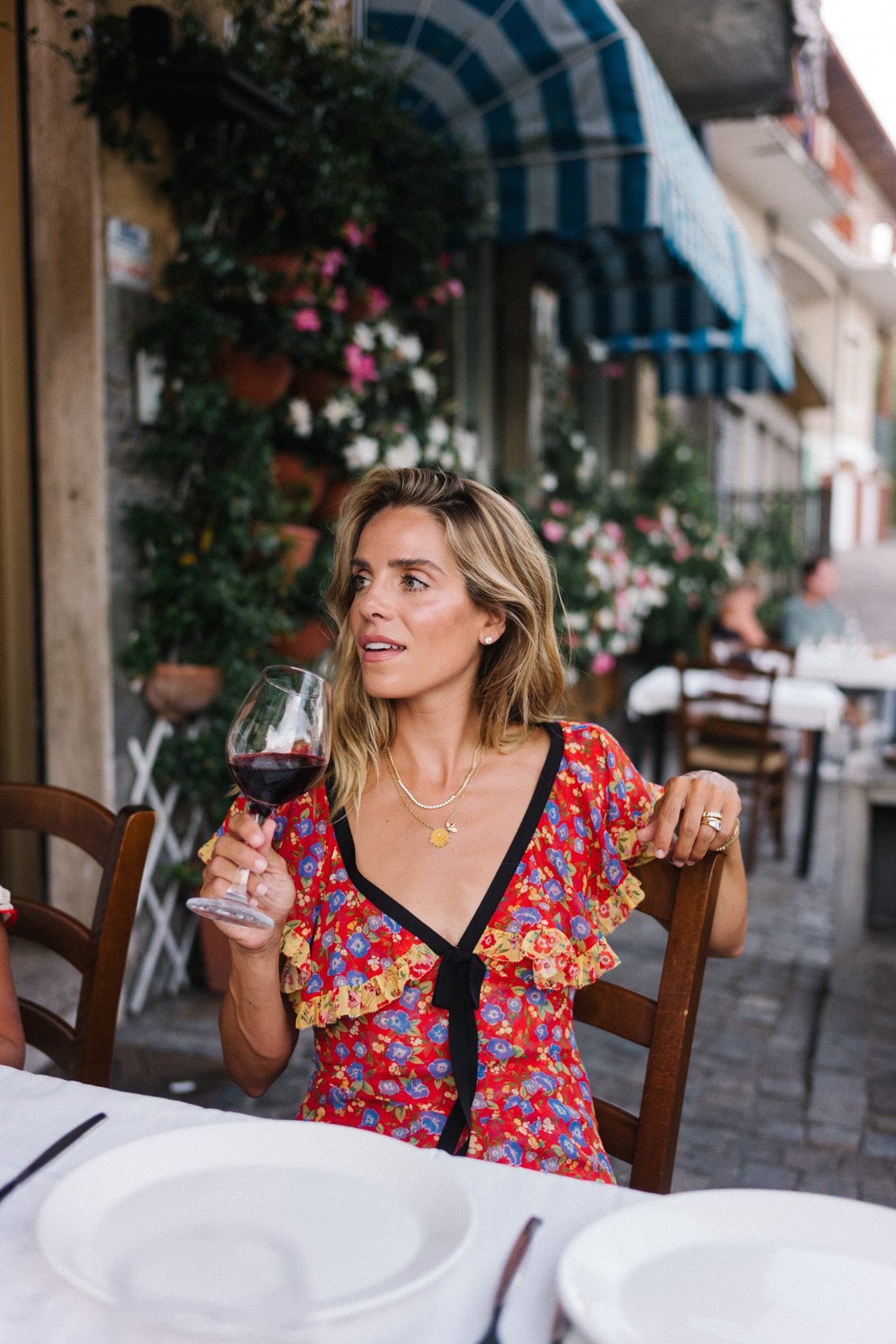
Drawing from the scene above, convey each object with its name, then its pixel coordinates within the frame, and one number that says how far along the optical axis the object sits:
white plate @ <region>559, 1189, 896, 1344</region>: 0.79
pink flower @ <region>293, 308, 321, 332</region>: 3.27
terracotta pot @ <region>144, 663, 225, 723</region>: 3.24
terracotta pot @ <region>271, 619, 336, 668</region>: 3.60
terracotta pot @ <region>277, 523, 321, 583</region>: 3.39
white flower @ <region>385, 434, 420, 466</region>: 3.83
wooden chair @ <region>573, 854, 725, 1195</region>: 1.32
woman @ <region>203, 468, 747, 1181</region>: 1.44
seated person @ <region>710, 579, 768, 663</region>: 7.00
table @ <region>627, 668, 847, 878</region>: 5.19
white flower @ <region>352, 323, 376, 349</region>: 3.68
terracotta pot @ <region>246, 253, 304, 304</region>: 3.29
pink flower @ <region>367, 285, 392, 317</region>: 3.67
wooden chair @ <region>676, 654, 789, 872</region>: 5.14
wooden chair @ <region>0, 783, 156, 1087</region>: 1.49
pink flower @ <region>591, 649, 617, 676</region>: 5.83
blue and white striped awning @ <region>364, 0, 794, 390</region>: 3.82
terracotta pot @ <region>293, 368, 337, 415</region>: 3.63
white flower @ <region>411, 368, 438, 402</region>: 4.09
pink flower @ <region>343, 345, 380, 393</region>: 3.59
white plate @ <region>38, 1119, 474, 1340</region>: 0.80
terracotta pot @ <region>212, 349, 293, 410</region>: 3.33
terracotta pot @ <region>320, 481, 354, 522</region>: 3.80
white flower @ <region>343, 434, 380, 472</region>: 3.70
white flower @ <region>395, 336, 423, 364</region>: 3.91
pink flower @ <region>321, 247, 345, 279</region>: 3.38
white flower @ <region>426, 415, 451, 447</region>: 4.18
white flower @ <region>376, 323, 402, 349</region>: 3.77
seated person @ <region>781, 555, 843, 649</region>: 7.51
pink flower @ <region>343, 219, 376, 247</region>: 3.40
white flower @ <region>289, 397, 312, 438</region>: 3.53
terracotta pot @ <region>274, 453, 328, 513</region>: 3.57
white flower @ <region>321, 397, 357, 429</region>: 3.65
